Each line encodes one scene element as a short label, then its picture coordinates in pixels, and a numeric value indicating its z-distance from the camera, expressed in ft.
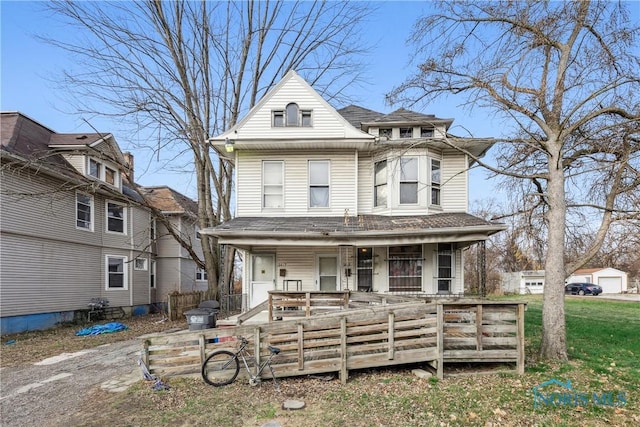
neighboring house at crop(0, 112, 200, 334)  39.83
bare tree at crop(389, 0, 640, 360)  23.36
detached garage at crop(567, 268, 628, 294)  153.48
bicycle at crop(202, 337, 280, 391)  20.02
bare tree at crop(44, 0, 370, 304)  50.47
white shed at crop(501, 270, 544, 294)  123.75
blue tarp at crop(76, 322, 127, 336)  40.78
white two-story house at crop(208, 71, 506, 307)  37.83
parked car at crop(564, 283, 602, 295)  128.38
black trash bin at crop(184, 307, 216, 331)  26.78
